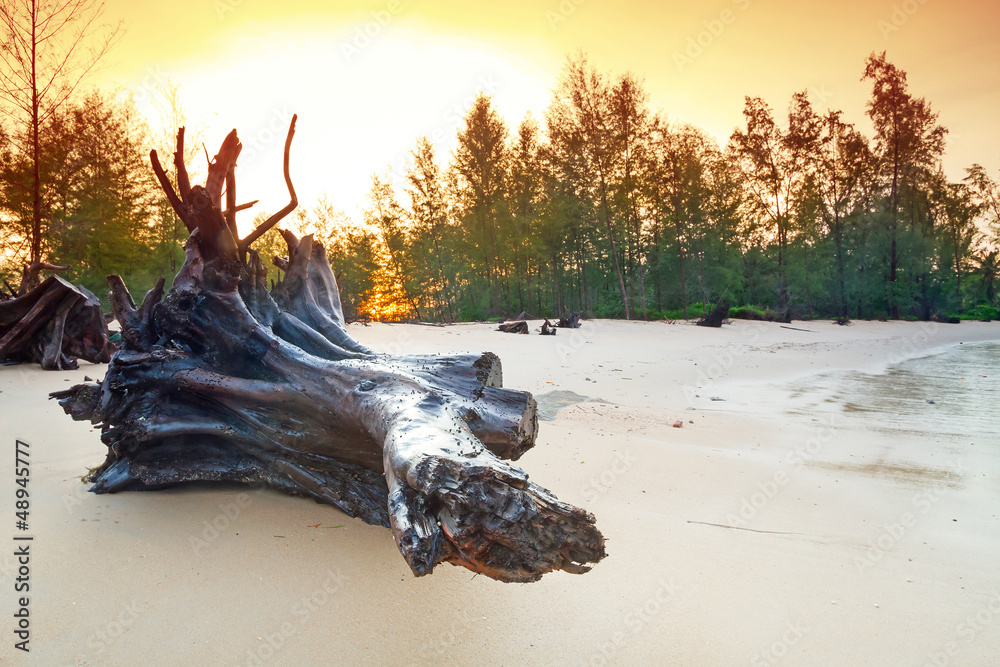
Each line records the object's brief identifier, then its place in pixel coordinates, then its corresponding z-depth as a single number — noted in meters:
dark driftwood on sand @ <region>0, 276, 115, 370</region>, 5.40
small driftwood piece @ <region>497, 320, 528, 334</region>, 11.00
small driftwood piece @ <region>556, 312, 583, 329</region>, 12.66
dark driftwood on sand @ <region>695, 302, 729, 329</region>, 15.56
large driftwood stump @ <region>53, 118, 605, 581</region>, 1.76
